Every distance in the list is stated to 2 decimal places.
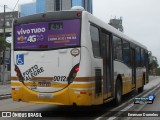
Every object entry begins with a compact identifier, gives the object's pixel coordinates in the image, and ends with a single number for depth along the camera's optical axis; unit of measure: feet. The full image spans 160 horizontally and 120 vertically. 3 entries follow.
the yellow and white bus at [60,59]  38.11
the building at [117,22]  300.16
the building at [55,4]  203.57
